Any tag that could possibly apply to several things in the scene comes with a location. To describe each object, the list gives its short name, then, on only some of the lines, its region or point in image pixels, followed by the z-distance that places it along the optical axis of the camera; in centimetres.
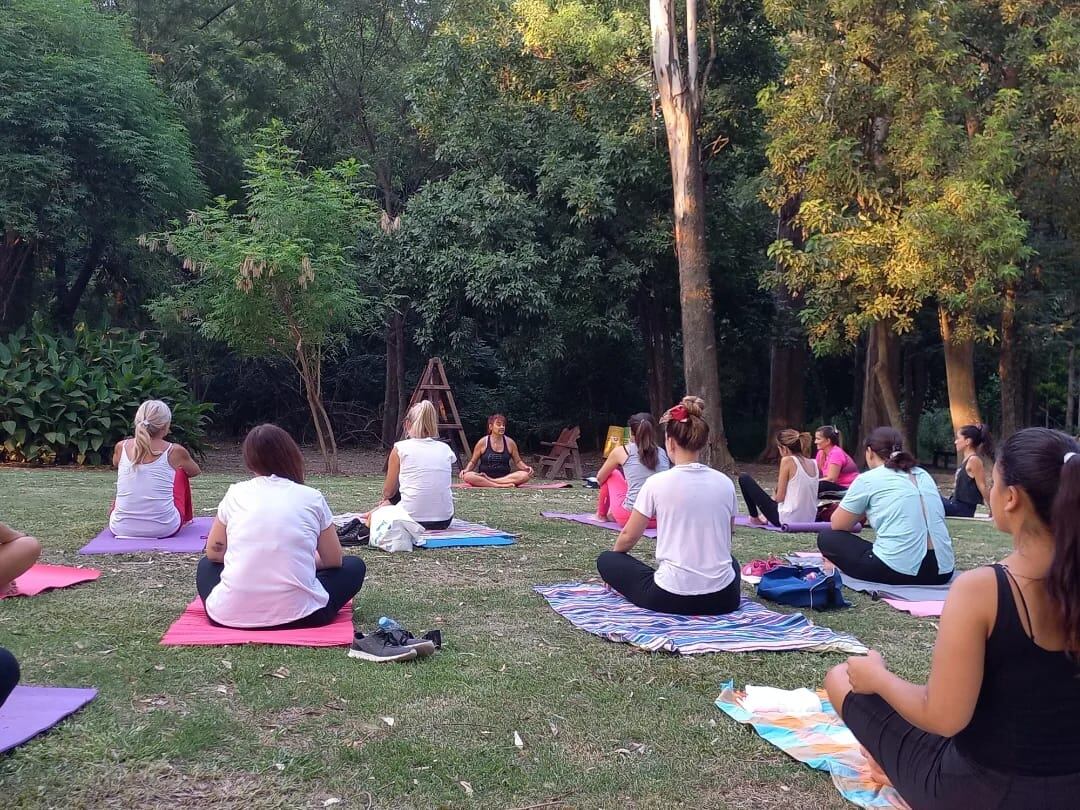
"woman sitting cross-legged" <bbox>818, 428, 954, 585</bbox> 629
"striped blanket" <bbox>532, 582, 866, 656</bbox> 491
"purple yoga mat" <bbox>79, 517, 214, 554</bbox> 729
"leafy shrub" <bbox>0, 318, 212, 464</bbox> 1525
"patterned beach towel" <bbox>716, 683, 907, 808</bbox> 321
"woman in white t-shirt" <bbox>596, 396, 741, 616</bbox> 531
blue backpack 594
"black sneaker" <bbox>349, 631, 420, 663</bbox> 455
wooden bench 1714
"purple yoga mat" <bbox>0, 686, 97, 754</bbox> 347
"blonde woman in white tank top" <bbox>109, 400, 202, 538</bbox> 772
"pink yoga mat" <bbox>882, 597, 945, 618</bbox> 583
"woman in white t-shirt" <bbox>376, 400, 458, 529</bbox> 820
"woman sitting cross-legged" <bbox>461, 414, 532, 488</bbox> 1369
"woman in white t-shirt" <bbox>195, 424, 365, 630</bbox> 475
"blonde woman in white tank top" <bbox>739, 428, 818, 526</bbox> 937
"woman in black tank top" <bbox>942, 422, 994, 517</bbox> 878
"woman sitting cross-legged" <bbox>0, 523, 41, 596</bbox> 336
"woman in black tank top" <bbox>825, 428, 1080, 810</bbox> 247
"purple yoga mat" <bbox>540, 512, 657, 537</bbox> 932
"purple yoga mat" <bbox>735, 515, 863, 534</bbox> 966
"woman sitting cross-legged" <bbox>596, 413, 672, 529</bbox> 845
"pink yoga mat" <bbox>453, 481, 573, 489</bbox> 1339
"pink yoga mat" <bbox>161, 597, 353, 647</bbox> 474
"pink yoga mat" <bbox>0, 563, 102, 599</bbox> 579
